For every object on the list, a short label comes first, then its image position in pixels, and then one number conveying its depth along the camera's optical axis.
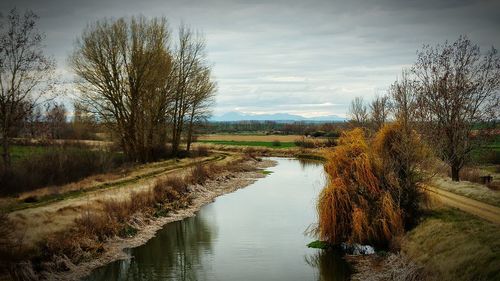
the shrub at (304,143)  83.53
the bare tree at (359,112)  73.99
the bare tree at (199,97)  57.41
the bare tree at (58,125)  57.51
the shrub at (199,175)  38.36
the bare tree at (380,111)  51.45
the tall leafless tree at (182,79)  55.44
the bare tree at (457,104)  30.33
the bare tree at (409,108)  21.12
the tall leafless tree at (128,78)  42.66
